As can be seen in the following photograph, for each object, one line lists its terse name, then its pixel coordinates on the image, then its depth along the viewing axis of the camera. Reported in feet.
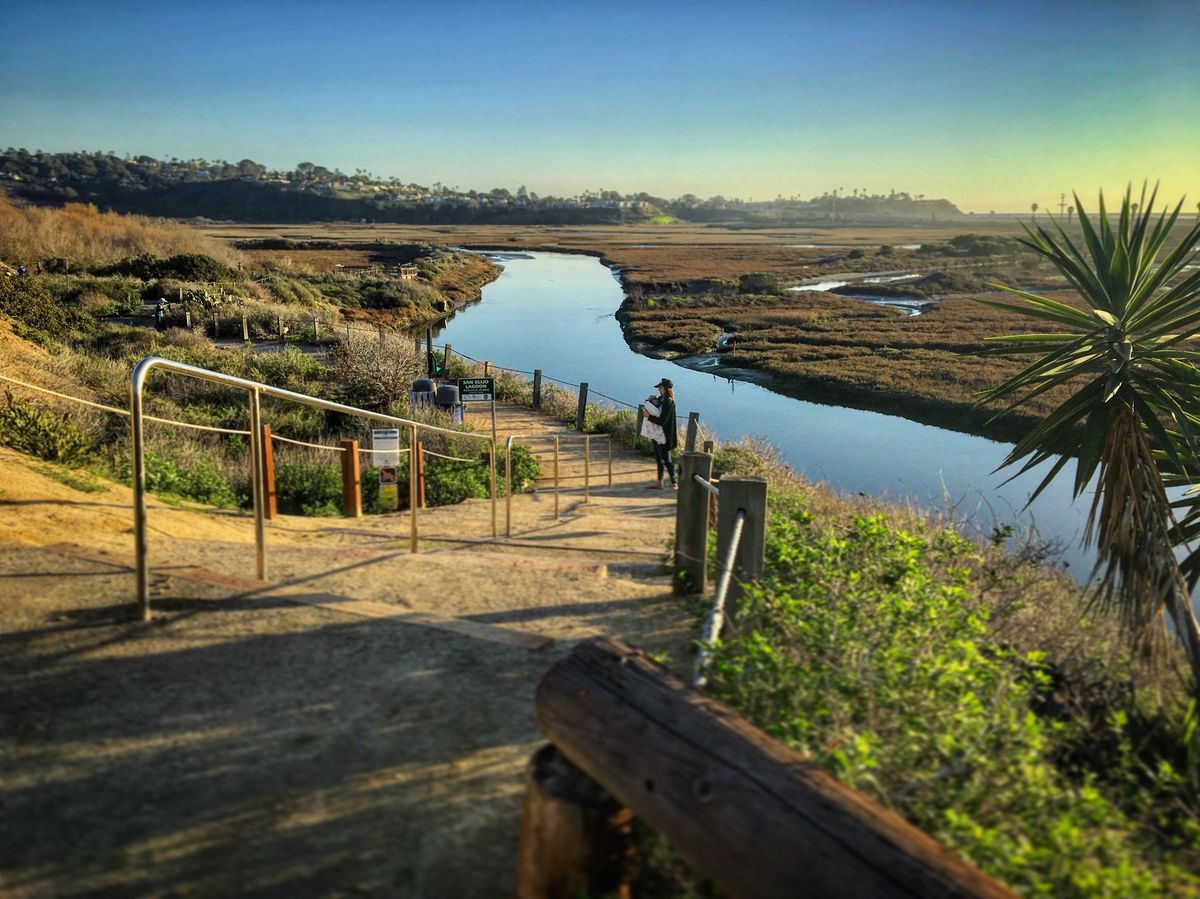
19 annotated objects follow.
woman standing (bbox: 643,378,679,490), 47.50
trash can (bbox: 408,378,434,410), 63.87
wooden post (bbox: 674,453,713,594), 20.35
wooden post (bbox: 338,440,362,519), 33.78
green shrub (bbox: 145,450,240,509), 30.55
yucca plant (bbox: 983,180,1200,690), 23.45
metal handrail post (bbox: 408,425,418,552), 21.57
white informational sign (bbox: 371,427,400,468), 31.30
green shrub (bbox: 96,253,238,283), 134.92
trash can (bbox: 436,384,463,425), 61.11
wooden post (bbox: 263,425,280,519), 29.50
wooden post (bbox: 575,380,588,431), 69.10
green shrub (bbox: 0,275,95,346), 65.96
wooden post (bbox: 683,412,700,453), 55.97
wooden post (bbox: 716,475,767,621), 17.67
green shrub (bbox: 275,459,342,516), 36.63
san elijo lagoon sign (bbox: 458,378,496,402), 55.81
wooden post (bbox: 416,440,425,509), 39.40
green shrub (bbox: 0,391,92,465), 28.50
